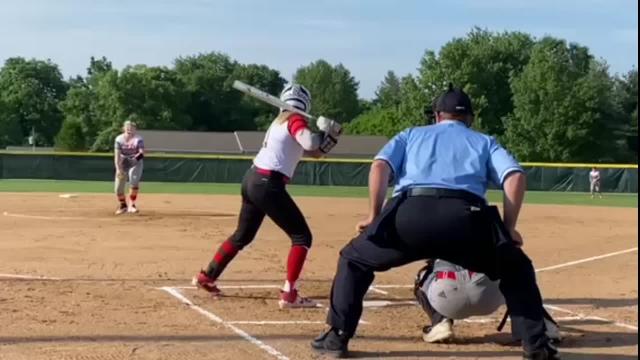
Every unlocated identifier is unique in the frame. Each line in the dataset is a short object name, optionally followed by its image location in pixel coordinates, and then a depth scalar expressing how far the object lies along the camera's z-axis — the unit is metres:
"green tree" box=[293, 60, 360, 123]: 139.25
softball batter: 8.08
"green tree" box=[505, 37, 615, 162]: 76.19
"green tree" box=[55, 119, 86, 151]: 79.62
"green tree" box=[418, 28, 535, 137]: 83.75
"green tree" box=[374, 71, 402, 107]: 146.19
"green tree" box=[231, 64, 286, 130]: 108.25
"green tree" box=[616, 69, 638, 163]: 76.81
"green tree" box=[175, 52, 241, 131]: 107.81
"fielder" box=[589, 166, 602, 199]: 40.12
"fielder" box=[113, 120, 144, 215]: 18.84
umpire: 5.66
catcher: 6.59
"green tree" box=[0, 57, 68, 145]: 112.81
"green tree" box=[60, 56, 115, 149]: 103.19
